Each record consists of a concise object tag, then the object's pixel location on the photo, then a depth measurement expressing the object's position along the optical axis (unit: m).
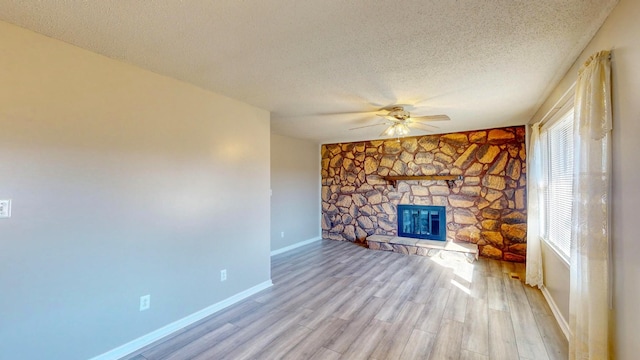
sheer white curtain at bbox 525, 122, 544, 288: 3.50
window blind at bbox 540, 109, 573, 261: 2.66
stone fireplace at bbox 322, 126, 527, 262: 4.84
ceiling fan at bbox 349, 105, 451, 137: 3.36
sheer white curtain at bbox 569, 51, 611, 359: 1.56
